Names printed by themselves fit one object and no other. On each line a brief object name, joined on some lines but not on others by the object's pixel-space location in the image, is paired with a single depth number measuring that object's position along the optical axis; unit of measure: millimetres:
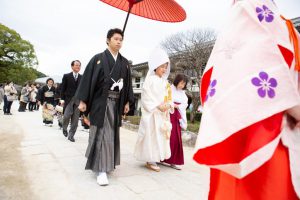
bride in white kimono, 4246
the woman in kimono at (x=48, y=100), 9625
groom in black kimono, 3502
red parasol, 3494
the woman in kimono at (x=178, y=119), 4570
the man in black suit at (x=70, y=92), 6995
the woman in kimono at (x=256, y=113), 1353
